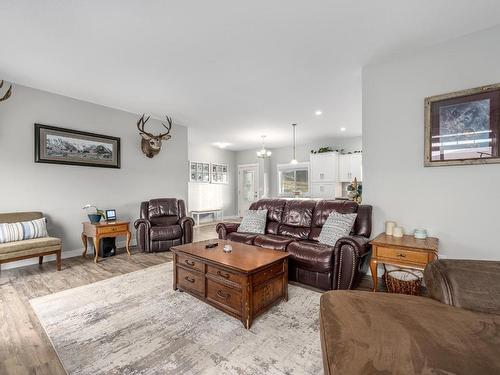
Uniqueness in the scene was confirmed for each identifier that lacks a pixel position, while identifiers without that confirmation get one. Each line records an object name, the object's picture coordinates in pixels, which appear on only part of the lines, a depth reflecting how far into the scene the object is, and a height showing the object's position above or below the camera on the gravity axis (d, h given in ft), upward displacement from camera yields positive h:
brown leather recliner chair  14.26 -2.39
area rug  5.28 -3.87
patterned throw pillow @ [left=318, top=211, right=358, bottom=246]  9.67 -1.77
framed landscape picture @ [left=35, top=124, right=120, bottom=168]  12.61 +2.28
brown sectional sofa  2.58 -1.89
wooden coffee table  6.77 -2.84
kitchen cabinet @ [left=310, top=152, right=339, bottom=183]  23.98 +1.78
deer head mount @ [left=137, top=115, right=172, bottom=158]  16.61 +3.17
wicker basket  7.63 -3.21
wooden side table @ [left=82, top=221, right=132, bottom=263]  12.60 -2.37
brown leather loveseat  8.50 -2.38
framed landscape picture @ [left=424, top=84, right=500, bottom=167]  7.73 +1.88
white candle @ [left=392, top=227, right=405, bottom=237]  8.80 -1.75
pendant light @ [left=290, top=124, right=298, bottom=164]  19.77 +4.84
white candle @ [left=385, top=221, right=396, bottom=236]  9.07 -1.62
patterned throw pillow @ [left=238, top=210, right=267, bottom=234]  12.45 -1.95
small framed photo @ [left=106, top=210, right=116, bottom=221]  13.79 -1.59
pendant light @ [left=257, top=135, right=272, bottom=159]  22.34 +2.90
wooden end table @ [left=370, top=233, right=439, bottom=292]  7.29 -2.13
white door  30.35 +0.06
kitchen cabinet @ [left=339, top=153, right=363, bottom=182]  22.97 +1.66
